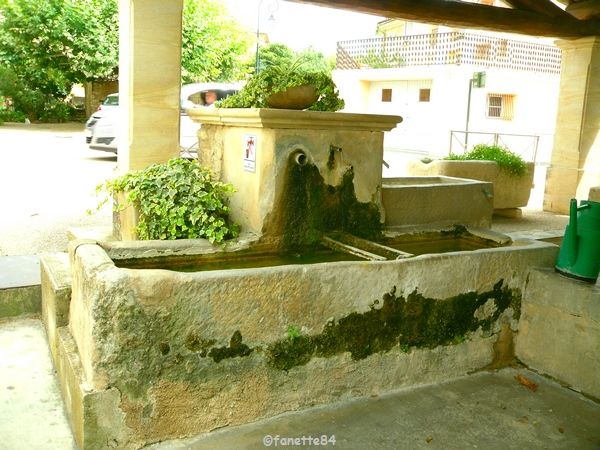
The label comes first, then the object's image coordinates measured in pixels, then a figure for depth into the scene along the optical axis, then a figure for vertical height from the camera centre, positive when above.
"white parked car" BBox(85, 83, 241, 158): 12.18 -0.03
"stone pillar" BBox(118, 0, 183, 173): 4.56 +0.32
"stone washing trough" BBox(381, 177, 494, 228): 4.60 -0.56
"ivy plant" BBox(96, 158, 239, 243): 3.78 -0.51
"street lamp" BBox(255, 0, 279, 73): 12.55 +2.32
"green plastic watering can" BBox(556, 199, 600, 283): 3.61 -0.62
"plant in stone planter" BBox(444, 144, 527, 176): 8.40 -0.30
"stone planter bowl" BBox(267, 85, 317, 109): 4.00 +0.20
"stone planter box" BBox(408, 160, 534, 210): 7.97 -0.54
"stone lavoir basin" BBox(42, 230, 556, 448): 2.66 -1.04
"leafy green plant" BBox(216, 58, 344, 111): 4.00 +0.28
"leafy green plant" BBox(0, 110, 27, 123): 20.56 -0.06
